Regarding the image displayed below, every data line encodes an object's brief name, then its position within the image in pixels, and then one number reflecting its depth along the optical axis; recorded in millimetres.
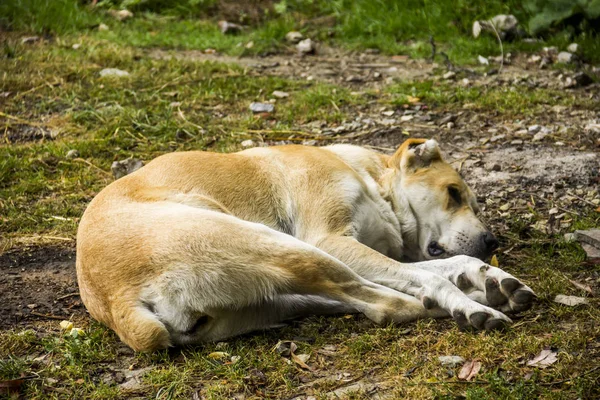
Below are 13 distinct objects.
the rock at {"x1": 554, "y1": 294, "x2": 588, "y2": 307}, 8602
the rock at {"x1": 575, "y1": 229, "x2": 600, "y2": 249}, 10156
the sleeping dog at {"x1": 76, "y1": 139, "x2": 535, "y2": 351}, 8094
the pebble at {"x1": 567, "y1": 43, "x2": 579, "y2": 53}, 17422
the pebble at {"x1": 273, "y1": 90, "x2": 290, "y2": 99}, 16656
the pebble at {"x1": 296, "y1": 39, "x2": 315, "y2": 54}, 19375
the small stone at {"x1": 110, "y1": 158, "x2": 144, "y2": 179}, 13547
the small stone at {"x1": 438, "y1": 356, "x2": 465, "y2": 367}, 7539
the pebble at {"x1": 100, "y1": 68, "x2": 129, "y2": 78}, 17562
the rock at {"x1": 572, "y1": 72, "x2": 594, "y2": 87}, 16141
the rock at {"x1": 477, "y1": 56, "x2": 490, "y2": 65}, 17578
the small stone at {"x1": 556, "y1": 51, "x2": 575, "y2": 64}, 17125
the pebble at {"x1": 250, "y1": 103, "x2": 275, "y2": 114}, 16062
